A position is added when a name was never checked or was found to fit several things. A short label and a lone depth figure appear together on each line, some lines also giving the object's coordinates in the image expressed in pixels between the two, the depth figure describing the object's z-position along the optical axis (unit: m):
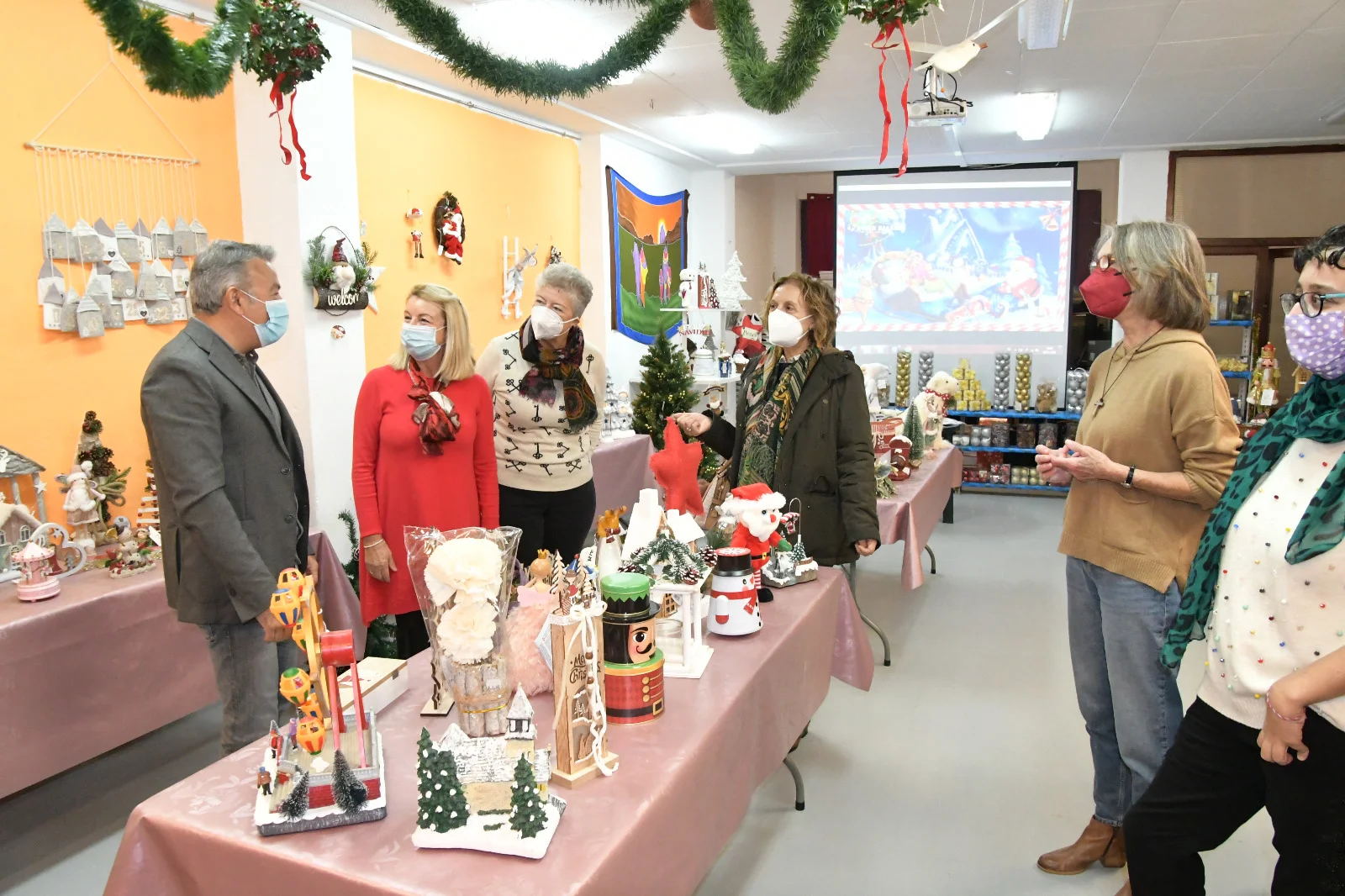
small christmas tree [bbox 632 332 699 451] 6.18
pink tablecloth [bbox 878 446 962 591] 3.75
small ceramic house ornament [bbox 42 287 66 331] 3.09
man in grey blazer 1.90
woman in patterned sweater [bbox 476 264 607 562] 2.83
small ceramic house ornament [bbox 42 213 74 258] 3.09
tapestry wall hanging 7.04
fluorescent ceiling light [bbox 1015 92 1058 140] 5.78
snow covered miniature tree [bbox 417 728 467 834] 1.22
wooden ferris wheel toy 1.28
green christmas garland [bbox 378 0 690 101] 1.76
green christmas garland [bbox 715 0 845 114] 1.68
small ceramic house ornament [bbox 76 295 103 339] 3.18
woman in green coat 2.65
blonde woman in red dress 2.59
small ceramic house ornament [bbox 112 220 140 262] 3.31
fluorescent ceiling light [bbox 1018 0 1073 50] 3.71
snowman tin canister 1.96
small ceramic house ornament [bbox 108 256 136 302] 3.31
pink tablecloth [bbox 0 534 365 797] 2.32
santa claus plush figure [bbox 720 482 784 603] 2.16
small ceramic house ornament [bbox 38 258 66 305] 3.08
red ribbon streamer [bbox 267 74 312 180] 1.94
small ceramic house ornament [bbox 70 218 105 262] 3.17
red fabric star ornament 2.18
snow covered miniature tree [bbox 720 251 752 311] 7.18
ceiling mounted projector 4.21
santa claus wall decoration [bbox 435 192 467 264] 5.20
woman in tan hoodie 1.92
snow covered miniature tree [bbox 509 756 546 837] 1.21
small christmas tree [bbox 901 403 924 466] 4.59
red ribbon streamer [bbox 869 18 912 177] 1.72
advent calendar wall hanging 3.13
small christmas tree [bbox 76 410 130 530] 2.94
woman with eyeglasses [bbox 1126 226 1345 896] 1.35
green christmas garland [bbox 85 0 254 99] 1.48
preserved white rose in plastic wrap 1.43
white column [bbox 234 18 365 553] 3.66
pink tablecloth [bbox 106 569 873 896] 1.17
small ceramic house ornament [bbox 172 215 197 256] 3.51
